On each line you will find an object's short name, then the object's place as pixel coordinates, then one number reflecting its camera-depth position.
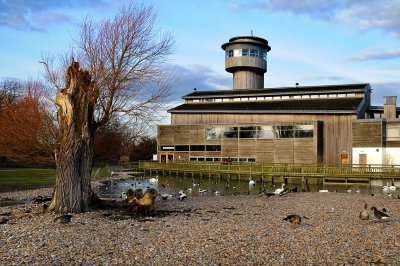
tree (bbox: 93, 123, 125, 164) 46.88
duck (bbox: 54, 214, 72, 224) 12.87
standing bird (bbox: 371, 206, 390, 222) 14.43
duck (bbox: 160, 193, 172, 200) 22.20
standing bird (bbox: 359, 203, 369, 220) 14.78
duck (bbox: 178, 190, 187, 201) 22.58
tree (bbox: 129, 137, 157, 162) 68.44
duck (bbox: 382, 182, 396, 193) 29.96
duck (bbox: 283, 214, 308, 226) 13.41
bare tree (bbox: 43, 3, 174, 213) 15.03
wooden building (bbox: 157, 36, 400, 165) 43.41
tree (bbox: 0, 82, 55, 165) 27.55
